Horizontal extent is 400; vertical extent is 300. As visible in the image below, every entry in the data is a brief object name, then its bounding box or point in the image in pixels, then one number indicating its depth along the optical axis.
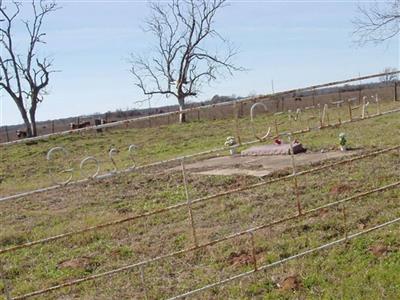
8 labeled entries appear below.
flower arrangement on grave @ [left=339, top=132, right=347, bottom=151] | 9.02
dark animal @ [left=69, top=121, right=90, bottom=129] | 22.04
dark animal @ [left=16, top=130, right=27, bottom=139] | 26.72
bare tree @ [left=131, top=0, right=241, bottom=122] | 31.11
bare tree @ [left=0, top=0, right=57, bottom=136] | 28.33
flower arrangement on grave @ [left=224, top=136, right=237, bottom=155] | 9.01
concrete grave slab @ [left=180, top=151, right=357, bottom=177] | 8.18
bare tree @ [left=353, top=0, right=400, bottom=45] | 15.87
